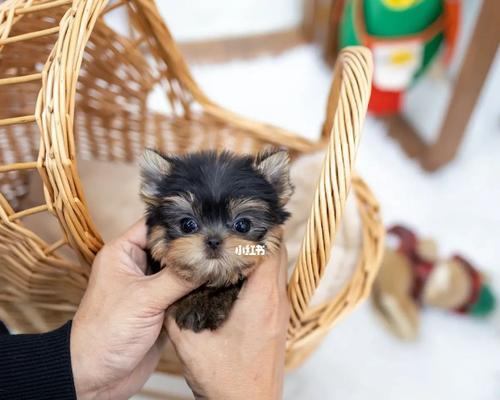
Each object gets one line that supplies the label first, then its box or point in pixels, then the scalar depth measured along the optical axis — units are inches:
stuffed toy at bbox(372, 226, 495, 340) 24.2
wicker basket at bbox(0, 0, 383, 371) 16.2
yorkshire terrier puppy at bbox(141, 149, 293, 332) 16.3
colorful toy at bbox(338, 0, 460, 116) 26.6
